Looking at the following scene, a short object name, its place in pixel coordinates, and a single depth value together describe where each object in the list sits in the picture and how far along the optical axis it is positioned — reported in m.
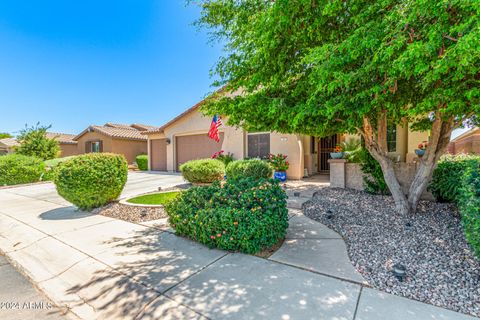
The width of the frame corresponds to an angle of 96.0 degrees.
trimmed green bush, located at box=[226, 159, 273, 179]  8.05
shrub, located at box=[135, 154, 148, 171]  17.92
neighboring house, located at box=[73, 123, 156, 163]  19.97
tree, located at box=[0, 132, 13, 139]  44.42
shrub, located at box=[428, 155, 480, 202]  4.82
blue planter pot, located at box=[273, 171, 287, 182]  9.33
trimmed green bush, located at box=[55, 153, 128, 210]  5.68
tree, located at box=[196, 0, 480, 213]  2.36
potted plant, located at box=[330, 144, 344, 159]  7.35
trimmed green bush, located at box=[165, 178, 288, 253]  3.34
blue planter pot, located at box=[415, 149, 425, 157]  6.99
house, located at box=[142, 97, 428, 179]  9.62
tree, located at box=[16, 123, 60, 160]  15.55
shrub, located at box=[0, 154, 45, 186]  11.47
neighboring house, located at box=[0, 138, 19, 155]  25.84
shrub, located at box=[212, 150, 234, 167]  11.47
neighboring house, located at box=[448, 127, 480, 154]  14.97
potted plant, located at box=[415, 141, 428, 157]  7.00
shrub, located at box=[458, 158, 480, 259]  2.46
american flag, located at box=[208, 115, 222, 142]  11.55
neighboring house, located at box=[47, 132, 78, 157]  24.94
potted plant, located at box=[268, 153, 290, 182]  9.35
